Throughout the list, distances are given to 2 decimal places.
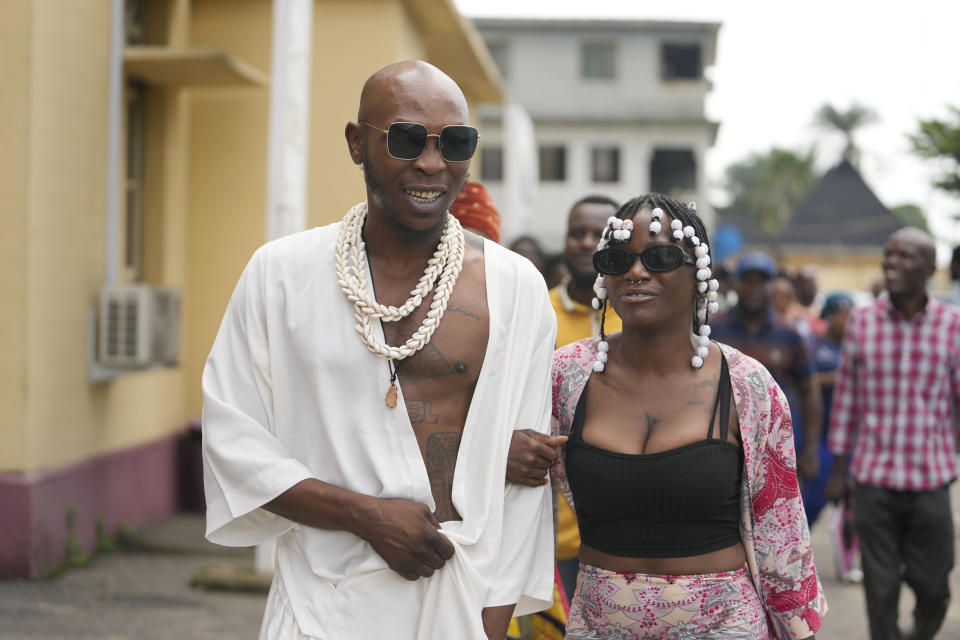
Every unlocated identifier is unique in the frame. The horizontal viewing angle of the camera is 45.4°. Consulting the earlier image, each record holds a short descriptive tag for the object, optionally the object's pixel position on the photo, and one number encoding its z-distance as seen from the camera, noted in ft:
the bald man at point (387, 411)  9.30
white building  123.03
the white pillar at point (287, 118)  23.62
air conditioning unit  25.35
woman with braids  10.02
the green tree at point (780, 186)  222.07
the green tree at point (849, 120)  237.25
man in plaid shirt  19.38
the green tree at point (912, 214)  219.61
